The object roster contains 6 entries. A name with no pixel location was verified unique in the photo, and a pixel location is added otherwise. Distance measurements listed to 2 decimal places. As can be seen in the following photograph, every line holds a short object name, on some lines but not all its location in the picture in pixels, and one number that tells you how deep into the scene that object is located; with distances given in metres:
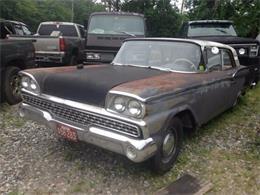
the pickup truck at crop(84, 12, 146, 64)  6.42
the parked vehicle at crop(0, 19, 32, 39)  8.65
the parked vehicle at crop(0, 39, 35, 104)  4.47
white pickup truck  7.08
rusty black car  2.42
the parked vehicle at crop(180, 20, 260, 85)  6.11
